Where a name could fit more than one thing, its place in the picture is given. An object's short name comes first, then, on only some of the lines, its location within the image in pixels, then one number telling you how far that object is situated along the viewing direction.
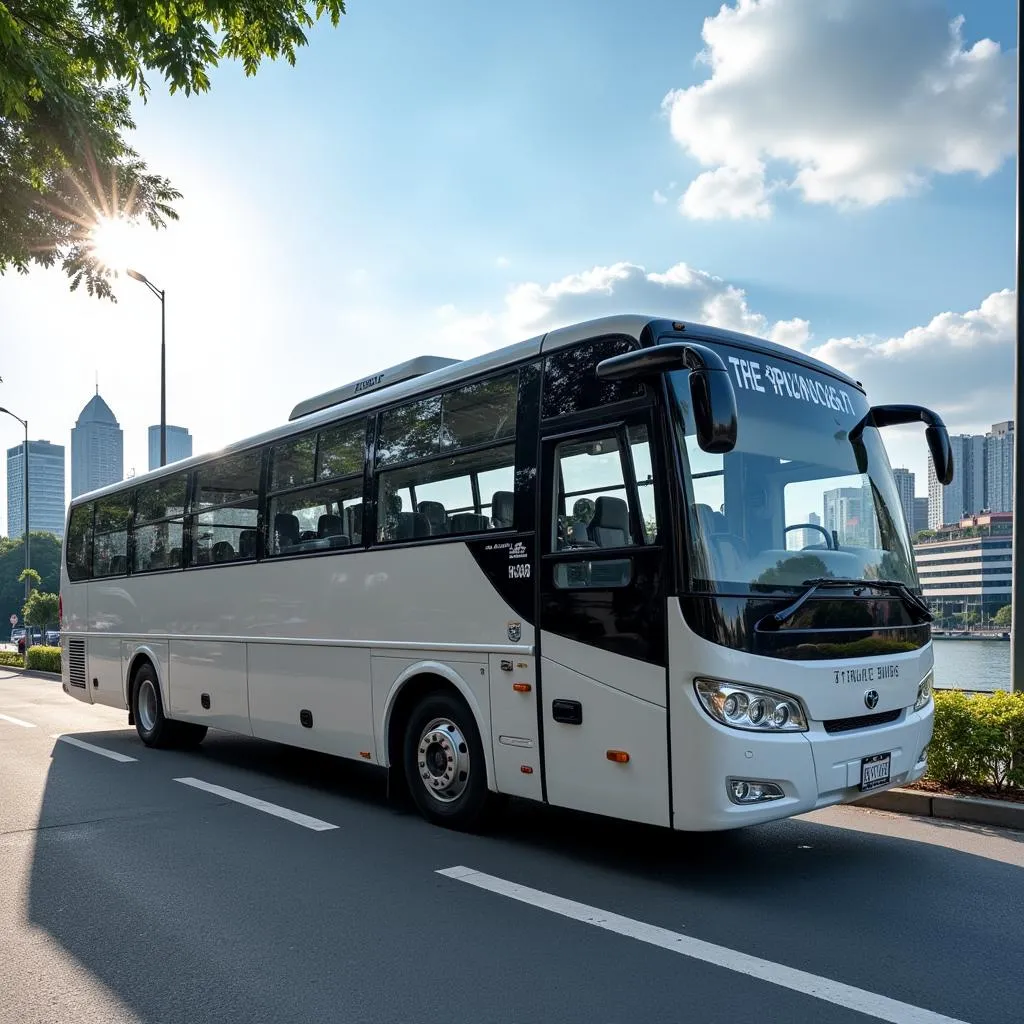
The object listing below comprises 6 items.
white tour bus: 5.29
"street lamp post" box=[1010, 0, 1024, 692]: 8.13
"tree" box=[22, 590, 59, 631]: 36.56
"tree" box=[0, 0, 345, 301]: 6.78
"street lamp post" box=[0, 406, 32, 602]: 36.09
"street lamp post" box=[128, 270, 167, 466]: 21.38
